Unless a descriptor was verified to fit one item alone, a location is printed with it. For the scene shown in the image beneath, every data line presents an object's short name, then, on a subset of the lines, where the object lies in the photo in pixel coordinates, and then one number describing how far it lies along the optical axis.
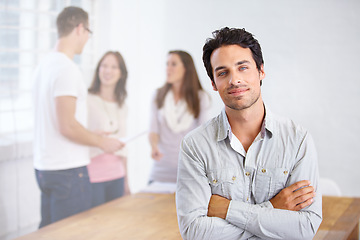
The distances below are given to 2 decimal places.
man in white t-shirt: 3.16
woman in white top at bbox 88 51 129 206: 3.61
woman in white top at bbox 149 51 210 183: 4.14
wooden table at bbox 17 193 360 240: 2.39
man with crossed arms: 1.77
